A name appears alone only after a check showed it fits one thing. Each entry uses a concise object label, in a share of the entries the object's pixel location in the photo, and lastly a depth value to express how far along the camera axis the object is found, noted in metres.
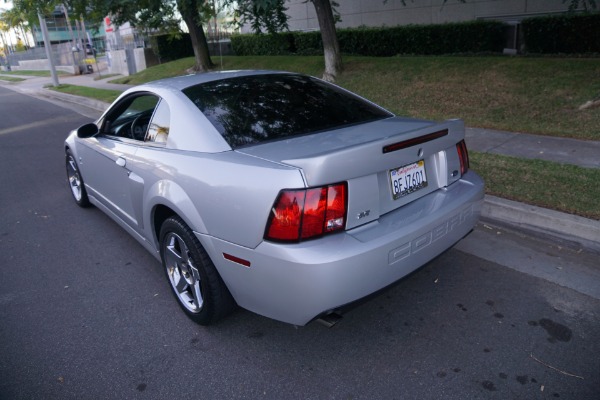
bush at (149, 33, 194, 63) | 23.34
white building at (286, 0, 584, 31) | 13.86
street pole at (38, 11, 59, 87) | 20.09
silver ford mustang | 2.37
